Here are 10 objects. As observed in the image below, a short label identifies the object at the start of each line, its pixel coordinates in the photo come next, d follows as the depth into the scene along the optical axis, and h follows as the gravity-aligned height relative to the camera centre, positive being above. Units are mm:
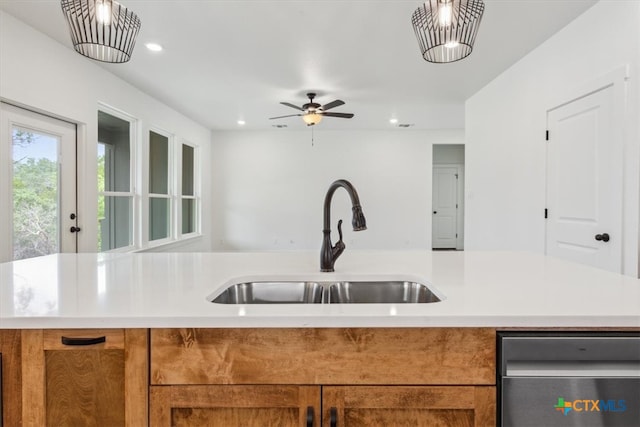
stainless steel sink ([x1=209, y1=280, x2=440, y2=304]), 1296 -303
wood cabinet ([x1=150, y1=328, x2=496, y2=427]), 805 -374
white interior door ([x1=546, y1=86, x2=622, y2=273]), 2412 +229
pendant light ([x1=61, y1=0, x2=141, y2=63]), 1506 +870
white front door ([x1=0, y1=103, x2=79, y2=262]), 2734 +222
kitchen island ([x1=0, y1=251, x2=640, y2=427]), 791 -351
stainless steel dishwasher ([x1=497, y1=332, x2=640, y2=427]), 768 -367
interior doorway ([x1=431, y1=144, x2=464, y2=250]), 8812 +378
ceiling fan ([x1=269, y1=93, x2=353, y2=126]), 4715 +1356
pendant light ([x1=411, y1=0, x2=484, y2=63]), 1511 +862
